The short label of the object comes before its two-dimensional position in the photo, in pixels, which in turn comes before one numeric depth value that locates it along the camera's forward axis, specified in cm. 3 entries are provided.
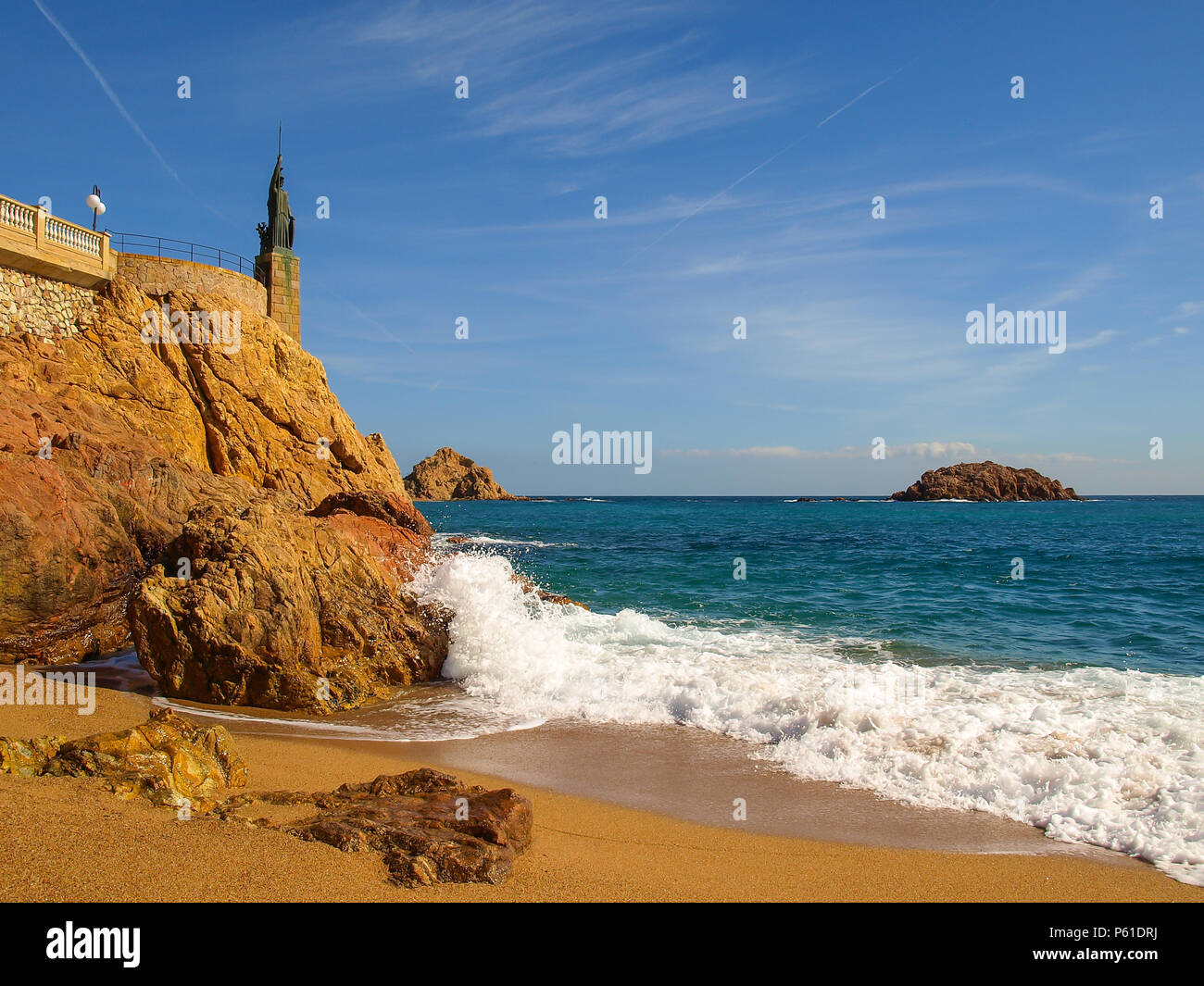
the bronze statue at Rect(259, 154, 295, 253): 2939
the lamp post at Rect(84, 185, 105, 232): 2167
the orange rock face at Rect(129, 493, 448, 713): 885
